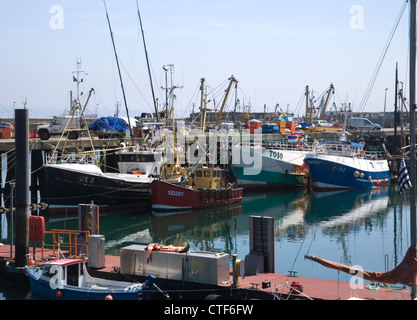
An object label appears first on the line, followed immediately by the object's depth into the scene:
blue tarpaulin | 52.66
